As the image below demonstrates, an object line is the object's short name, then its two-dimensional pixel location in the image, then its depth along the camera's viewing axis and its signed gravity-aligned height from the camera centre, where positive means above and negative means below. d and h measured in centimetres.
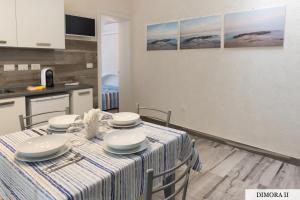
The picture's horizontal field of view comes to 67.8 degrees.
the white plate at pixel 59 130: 154 -38
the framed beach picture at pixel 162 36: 373 +69
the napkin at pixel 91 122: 139 -29
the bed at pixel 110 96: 515 -48
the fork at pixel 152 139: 138 -40
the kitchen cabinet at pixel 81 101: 320 -38
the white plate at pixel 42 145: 111 -38
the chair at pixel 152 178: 91 -46
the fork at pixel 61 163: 105 -43
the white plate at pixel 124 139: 119 -37
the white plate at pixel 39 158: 111 -42
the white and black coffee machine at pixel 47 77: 309 -3
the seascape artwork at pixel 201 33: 322 +66
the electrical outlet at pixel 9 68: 287 +8
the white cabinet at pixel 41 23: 268 +65
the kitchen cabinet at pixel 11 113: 245 -43
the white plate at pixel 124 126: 163 -36
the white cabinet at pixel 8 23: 250 +58
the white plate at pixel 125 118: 162 -32
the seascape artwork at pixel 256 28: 265 +61
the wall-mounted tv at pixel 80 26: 338 +77
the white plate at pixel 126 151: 119 -40
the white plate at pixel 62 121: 154 -33
